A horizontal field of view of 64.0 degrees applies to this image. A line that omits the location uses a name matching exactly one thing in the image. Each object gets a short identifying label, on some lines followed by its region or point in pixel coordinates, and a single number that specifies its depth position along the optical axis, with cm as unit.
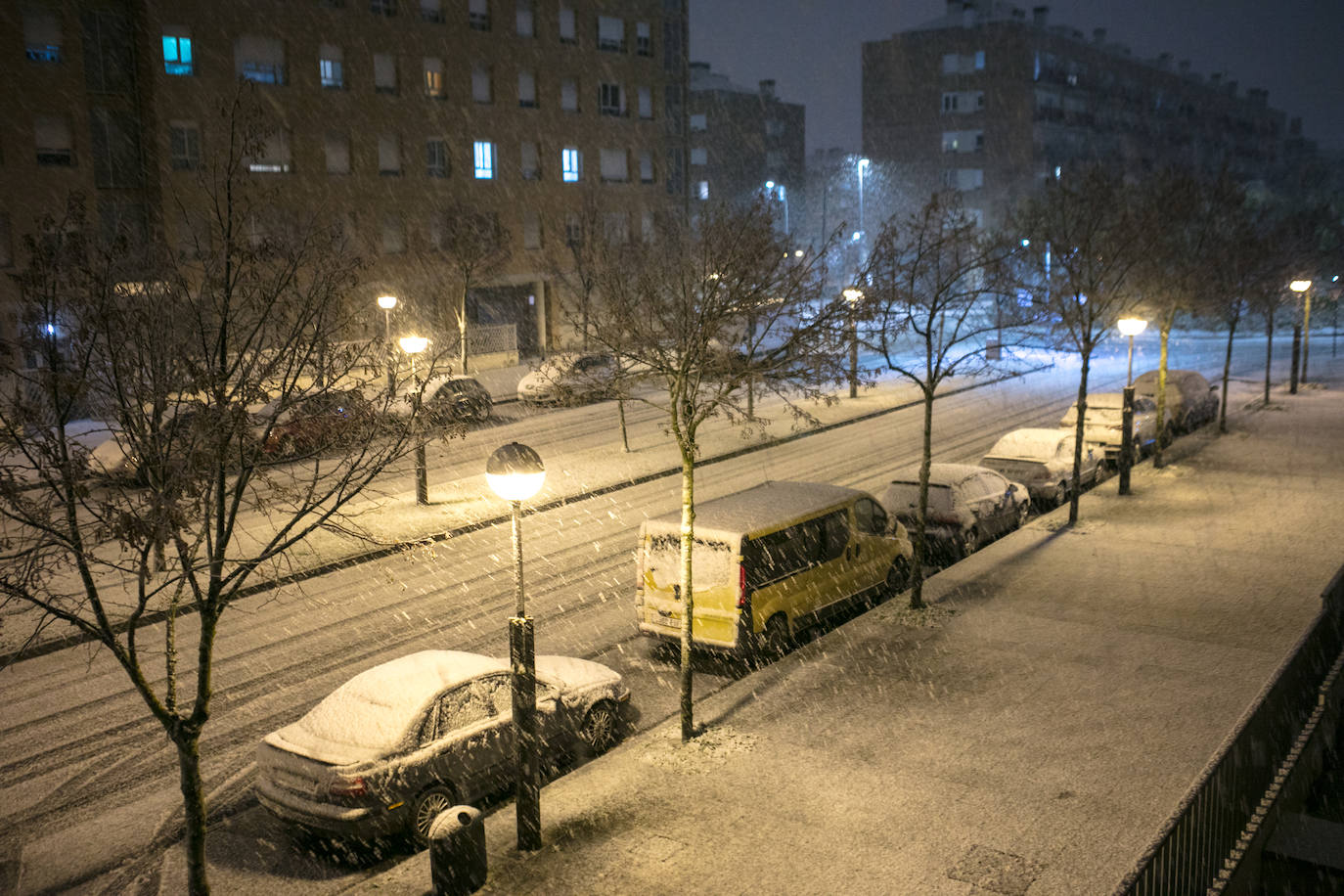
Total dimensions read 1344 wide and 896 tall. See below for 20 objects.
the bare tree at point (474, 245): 3475
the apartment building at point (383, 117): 3522
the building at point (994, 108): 7762
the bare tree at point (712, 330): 1084
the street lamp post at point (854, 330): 1349
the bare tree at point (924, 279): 1399
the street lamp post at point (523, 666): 812
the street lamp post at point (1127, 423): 1936
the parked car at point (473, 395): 2884
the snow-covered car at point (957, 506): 1686
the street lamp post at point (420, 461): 1980
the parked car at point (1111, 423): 2348
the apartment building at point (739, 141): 8756
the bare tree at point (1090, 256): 1861
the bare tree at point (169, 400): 654
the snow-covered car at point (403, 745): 818
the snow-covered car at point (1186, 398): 2800
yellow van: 1194
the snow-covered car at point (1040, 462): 2016
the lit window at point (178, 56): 3672
